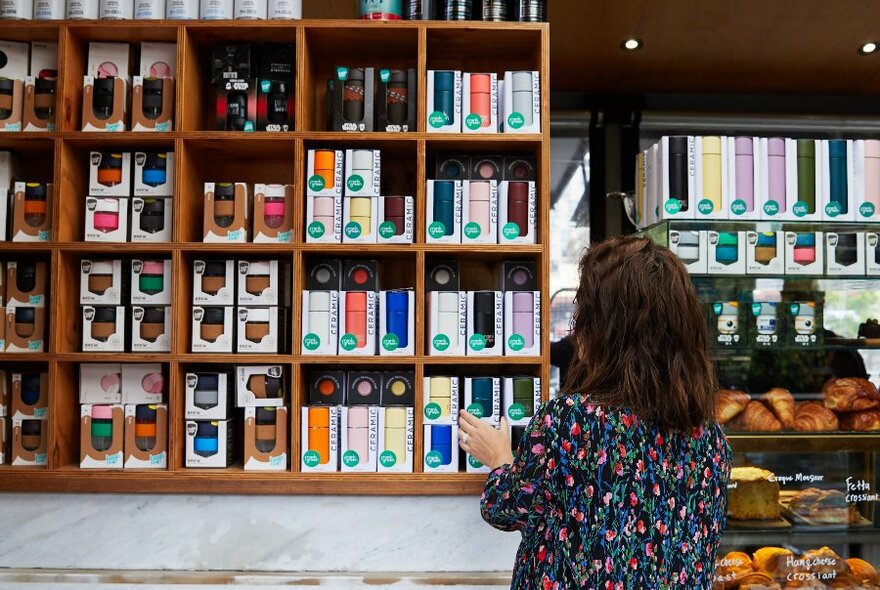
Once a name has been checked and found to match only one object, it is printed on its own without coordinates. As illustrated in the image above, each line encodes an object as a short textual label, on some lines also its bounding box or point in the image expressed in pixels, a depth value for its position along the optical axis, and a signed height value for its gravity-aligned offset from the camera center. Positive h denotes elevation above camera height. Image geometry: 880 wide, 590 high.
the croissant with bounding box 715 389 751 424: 2.29 -0.32
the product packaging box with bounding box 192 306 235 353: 2.27 -0.08
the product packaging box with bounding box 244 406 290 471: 2.25 -0.43
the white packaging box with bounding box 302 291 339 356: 2.26 -0.05
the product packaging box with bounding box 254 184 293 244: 2.29 +0.30
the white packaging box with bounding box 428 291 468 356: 2.26 -0.06
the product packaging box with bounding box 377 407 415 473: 2.25 -0.42
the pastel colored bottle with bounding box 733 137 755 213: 2.29 +0.43
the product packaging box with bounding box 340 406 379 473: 2.24 -0.42
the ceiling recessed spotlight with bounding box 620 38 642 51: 3.62 +1.34
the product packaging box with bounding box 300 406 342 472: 2.24 -0.42
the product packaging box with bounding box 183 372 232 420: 2.27 -0.29
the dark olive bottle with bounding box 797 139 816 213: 2.30 +0.44
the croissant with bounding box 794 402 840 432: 2.30 -0.36
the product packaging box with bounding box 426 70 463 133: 2.30 +0.67
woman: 1.22 -0.24
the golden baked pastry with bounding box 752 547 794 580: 2.28 -0.82
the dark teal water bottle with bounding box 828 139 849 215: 2.30 +0.43
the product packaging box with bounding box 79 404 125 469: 2.26 -0.42
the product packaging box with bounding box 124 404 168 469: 2.26 -0.42
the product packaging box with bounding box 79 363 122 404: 2.30 -0.26
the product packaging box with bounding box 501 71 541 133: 2.29 +0.65
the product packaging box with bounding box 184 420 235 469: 2.26 -0.45
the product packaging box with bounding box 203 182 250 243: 2.29 +0.30
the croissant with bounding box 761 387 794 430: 2.32 -0.32
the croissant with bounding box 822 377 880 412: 2.32 -0.29
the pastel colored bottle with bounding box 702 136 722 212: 2.29 +0.43
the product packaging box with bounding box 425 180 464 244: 2.28 +0.30
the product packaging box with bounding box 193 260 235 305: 2.29 +0.07
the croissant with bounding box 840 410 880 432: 2.30 -0.37
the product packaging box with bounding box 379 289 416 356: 2.26 -0.07
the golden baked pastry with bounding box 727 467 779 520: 2.31 -0.61
